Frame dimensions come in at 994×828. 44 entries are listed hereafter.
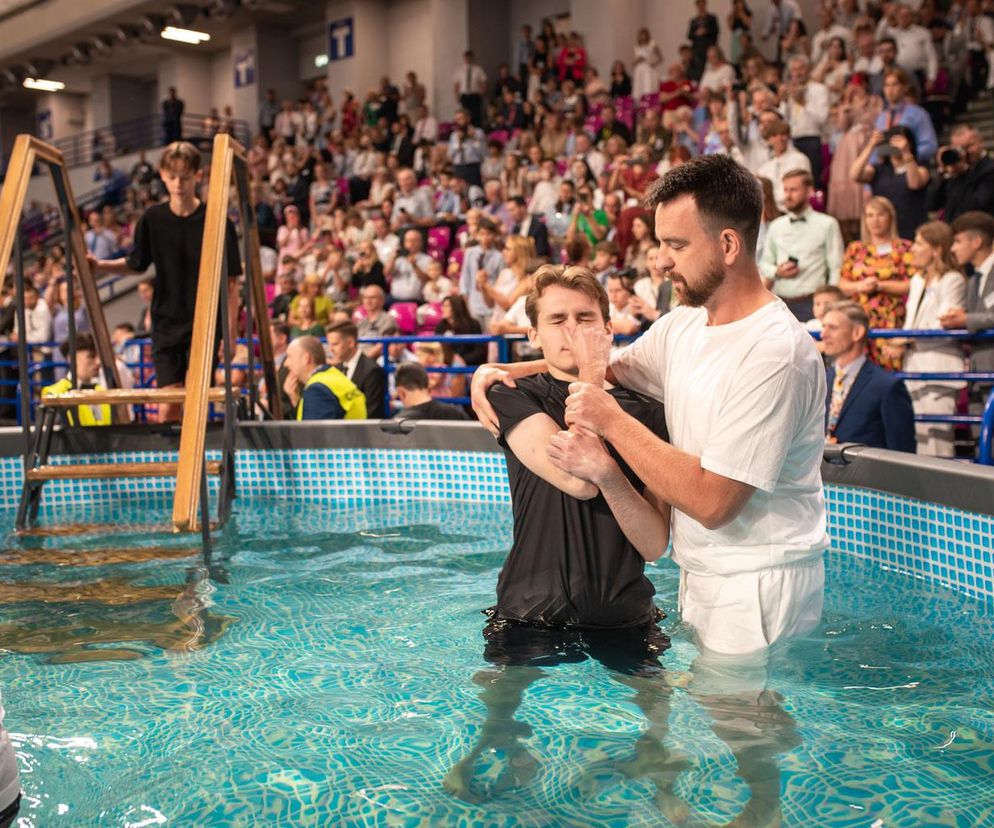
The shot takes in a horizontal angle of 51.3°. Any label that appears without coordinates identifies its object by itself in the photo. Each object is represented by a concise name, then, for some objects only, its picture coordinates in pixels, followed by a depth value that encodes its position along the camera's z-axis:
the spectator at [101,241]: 16.14
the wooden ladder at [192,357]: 4.00
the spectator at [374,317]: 8.80
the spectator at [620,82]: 13.23
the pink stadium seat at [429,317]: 9.37
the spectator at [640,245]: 7.66
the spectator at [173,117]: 21.06
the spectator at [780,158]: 7.74
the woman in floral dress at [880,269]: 6.26
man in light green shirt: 6.59
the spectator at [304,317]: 9.67
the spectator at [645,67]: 13.04
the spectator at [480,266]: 9.09
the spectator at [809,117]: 8.80
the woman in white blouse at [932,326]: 5.53
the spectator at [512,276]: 7.96
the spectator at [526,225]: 9.77
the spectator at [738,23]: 11.88
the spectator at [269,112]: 19.64
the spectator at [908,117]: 8.01
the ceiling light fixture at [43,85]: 23.88
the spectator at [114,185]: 20.89
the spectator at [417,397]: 6.23
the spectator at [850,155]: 8.12
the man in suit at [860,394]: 4.75
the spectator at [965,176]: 7.06
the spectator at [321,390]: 6.31
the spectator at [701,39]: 12.03
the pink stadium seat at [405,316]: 9.61
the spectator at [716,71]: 11.02
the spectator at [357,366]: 6.88
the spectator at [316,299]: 9.93
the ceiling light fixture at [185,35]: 20.25
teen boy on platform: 5.40
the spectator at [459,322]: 8.20
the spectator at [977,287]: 5.25
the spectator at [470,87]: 15.28
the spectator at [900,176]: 7.38
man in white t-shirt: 2.05
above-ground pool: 2.10
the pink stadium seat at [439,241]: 11.18
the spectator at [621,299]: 6.60
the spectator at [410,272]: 10.28
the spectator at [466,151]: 13.10
